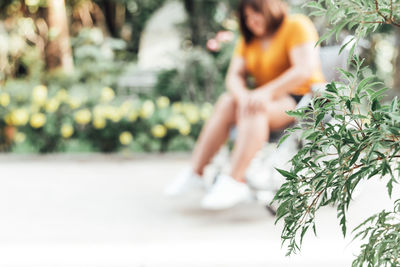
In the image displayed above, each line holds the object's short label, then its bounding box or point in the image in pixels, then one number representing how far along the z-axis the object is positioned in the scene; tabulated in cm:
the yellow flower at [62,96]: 473
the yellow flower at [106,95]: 484
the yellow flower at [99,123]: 462
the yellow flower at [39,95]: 470
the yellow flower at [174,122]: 465
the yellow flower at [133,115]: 467
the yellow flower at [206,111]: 480
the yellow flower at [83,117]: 461
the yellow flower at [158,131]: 463
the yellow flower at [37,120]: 459
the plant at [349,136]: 73
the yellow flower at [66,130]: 459
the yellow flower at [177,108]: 484
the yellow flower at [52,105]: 464
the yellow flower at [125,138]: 461
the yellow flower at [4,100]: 473
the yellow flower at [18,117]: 461
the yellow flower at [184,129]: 464
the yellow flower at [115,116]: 464
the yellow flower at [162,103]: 497
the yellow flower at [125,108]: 471
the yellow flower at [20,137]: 467
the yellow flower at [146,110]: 471
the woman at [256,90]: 246
